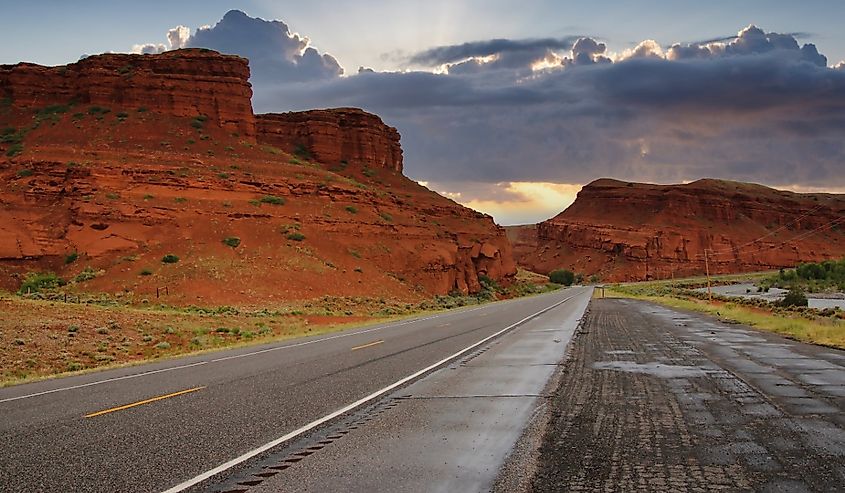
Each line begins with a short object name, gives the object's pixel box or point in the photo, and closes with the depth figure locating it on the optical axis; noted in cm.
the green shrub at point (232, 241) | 5134
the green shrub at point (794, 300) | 4925
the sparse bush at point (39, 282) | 4238
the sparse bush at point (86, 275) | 4403
